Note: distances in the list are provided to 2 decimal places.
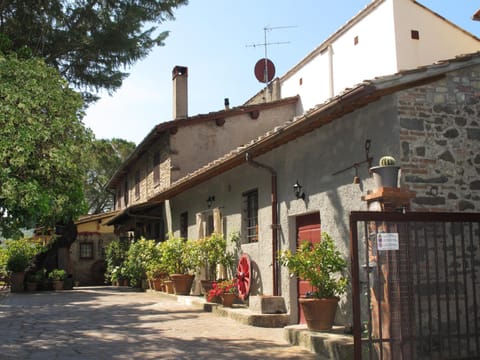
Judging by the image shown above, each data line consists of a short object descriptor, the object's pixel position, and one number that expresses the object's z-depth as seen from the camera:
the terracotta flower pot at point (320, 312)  7.14
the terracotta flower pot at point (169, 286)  14.65
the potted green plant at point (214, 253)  12.18
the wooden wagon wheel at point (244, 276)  10.79
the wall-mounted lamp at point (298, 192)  8.82
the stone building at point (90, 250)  24.05
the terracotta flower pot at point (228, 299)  10.84
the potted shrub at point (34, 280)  18.69
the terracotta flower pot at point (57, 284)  18.97
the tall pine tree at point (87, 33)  11.27
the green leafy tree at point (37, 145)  7.90
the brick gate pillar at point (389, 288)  5.66
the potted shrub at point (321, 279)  7.17
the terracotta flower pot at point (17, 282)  18.39
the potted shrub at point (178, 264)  13.82
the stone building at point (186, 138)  17.55
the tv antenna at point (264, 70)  21.00
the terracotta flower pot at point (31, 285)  18.67
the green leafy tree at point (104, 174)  37.59
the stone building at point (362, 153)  6.55
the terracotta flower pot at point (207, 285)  12.45
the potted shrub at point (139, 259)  15.84
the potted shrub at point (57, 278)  18.95
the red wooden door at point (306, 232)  8.64
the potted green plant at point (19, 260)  18.44
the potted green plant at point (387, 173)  6.06
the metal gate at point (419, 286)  5.66
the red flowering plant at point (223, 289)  11.09
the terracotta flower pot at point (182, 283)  13.95
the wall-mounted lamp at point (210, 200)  13.41
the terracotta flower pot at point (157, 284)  15.96
